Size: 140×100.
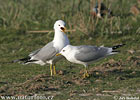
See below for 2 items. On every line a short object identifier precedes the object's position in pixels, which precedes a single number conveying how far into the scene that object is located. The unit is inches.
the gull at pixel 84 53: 527.5
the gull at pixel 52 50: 565.6
